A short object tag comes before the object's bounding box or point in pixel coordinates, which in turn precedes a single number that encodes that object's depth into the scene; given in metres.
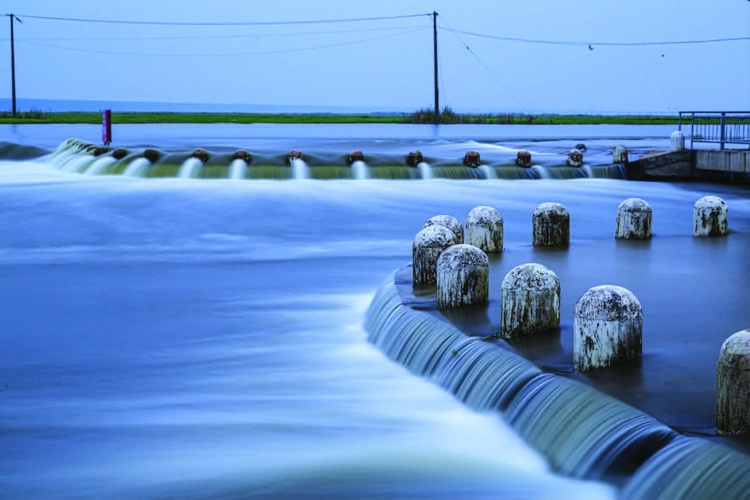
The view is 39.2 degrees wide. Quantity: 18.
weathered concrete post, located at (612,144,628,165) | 28.47
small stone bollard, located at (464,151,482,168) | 28.28
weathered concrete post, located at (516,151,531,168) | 28.18
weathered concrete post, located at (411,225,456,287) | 10.80
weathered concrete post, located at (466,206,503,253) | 13.22
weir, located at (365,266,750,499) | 5.58
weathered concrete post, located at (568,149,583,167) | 28.45
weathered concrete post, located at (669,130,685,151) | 27.46
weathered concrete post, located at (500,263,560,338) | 8.27
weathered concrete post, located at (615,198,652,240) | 14.80
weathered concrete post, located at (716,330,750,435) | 5.75
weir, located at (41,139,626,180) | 27.09
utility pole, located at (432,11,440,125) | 70.69
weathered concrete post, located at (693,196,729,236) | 15.18
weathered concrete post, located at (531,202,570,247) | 13.98
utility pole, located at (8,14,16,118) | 71.41
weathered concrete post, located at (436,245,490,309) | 9.54
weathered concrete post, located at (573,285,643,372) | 7.17
